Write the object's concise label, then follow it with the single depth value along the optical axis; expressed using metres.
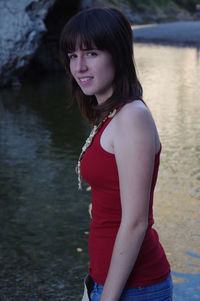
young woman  1.86
